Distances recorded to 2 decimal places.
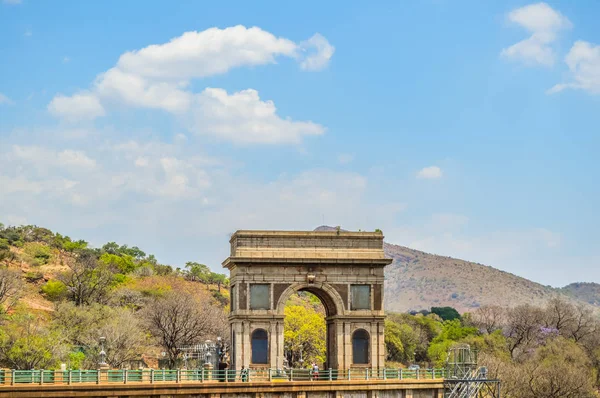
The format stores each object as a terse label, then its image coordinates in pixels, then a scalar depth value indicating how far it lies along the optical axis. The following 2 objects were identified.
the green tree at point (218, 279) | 168.50
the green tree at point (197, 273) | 167.50
